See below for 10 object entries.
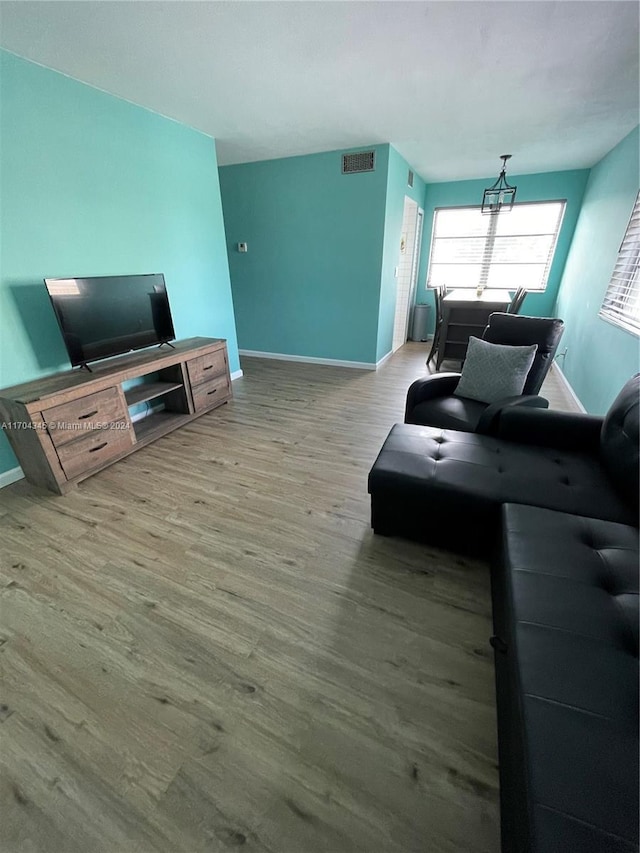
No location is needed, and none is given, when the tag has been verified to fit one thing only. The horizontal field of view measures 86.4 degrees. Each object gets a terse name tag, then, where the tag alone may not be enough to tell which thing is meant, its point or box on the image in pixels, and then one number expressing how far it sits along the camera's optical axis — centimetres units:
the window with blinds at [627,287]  269
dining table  425
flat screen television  228
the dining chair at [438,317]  474
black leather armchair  216
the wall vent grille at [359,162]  367
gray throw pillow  235
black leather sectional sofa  65
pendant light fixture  405
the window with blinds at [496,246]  543
